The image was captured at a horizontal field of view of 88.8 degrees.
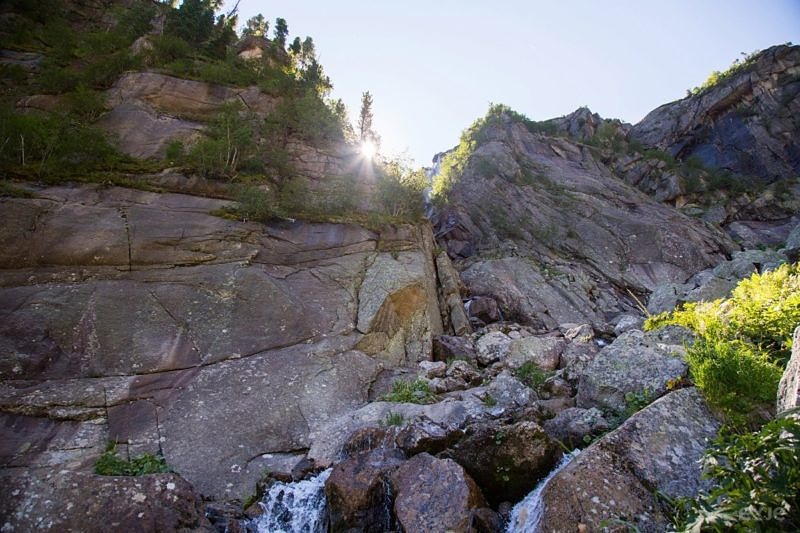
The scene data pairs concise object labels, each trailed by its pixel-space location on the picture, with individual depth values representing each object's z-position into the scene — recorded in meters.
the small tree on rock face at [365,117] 31.22
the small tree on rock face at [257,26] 35.38
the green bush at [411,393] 11.80
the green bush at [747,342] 6.31
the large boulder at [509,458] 7.13
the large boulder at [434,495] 6.46
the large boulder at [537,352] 14.49
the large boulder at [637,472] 5.38
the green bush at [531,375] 12.73
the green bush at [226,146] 18.56
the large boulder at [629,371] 8.40
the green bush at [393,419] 10.31
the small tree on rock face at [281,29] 32.54
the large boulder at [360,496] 7.19
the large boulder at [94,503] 6.49
